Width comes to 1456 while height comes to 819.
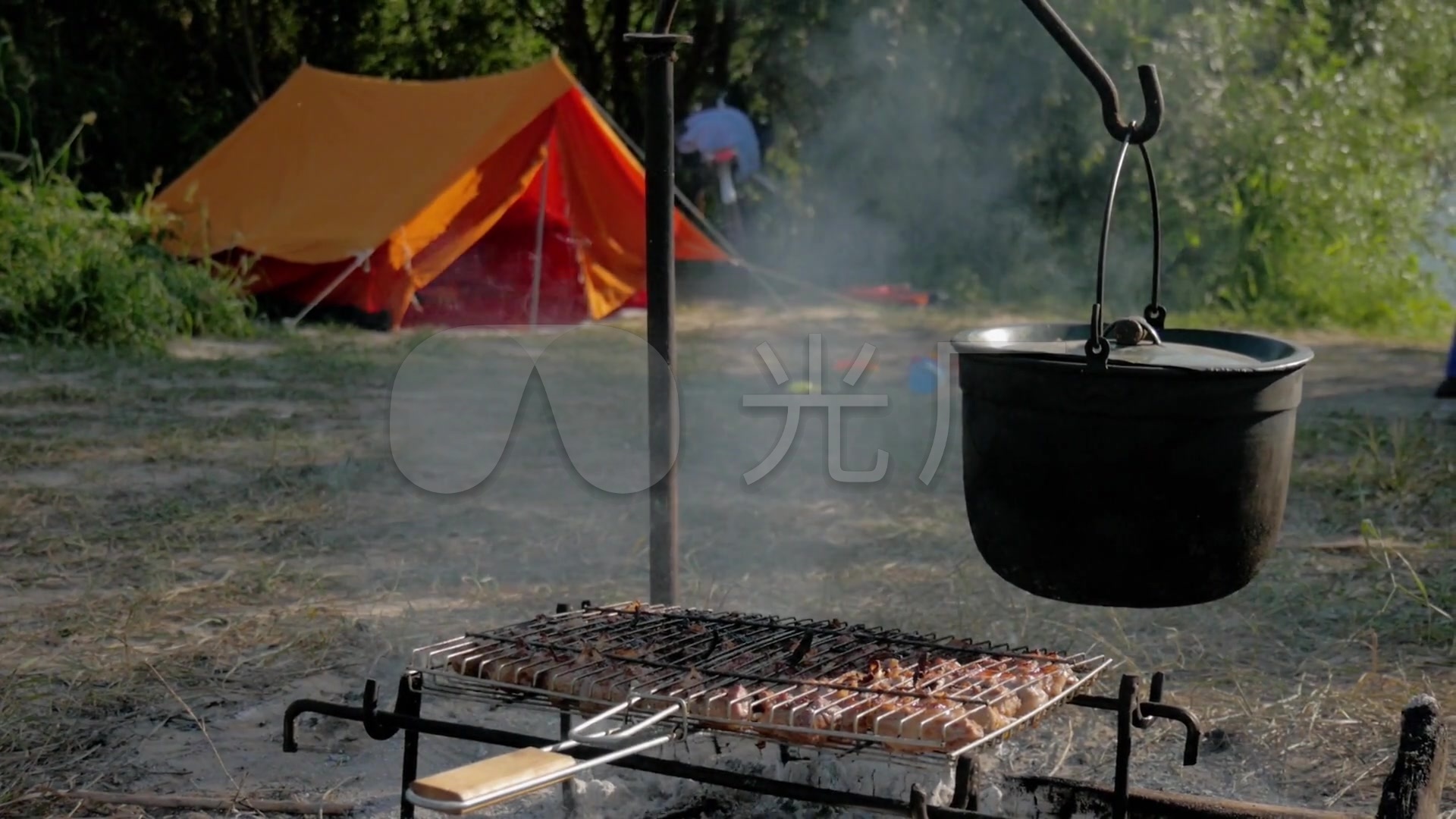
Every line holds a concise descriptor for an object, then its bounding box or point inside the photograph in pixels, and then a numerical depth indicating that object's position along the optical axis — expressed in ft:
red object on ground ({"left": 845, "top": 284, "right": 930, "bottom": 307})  31.19
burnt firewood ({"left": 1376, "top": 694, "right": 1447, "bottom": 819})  5.79
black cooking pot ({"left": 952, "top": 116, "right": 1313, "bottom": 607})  5.78
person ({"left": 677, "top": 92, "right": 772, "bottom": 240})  34.78
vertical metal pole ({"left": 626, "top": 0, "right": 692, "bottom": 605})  8.11
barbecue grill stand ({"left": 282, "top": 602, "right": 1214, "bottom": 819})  5.41
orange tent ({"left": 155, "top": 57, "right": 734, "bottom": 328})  25.81
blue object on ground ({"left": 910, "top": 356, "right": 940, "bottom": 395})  20.84
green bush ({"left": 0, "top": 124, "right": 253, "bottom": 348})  22.65
